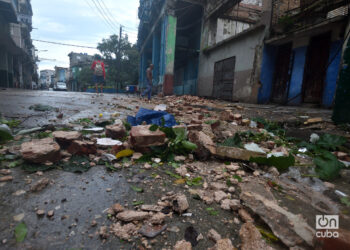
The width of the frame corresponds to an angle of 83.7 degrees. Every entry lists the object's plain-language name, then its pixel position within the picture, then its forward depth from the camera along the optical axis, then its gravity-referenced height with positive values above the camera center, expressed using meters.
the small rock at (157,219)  0.87 -0.54
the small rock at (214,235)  0.81 -0.57
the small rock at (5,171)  1.16 -0.50
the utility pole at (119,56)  21.97 +4.31
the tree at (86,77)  26.64 +2.07
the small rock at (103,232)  0.79 -0.56
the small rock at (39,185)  1.04 -0.51
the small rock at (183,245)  0.76 -0.57
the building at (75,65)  37.06 +5.13
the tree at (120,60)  22.50 +4.09
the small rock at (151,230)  0.81 -0.56
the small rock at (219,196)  1.07 -0.53
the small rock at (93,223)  0.84 -0.56
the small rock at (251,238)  0.76 -0.54
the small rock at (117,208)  0.92 -0.53
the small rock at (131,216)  0.87 -0.54
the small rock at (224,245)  0.75 -0.56
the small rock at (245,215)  0.93 -0.54
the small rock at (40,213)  0.88 -0.55
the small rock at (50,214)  0.88 -0.55
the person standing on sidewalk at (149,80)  8.07 +0.67
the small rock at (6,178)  1.09 -0.51
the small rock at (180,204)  0.95 -0.52
